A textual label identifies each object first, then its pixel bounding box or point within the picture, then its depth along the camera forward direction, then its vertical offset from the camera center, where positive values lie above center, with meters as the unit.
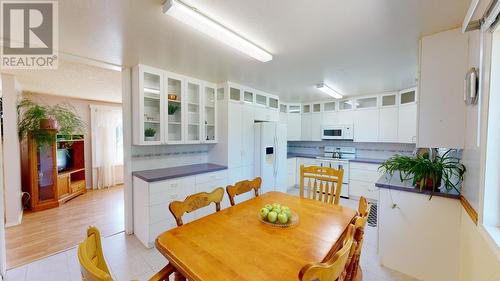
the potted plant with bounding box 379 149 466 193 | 1.83 -0.33
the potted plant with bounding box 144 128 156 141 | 2.79 +0.01
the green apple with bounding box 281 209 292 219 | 1.42 -0.55
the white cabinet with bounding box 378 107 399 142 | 4.00 +0.22
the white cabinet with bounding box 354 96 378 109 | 4.30 +0.73
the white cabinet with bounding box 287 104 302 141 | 5.43 +0.28
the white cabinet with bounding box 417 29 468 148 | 1.74 +0.42
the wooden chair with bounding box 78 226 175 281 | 0.60 -0.44
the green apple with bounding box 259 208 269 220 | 1.43 -0.56
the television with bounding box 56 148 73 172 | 4.28 -0.55
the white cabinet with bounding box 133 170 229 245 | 2.47 -0.87
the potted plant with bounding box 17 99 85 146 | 3.41 +0.23
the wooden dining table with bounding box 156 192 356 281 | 0.93 -0.63
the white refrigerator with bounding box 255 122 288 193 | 3.86 -0.40
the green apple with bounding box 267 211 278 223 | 1.38 -0.57
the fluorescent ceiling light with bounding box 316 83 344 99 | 3.54 +0.87
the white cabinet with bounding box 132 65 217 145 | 2.69 +0.41
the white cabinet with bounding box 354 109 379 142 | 4.25 +0.23
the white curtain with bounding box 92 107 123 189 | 5.11 -0.31
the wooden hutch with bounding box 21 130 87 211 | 3.57 -0.76
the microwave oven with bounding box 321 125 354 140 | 4.57 +0.08
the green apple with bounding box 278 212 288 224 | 1.37 -0.57
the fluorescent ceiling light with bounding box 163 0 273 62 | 1.38 +0.87
